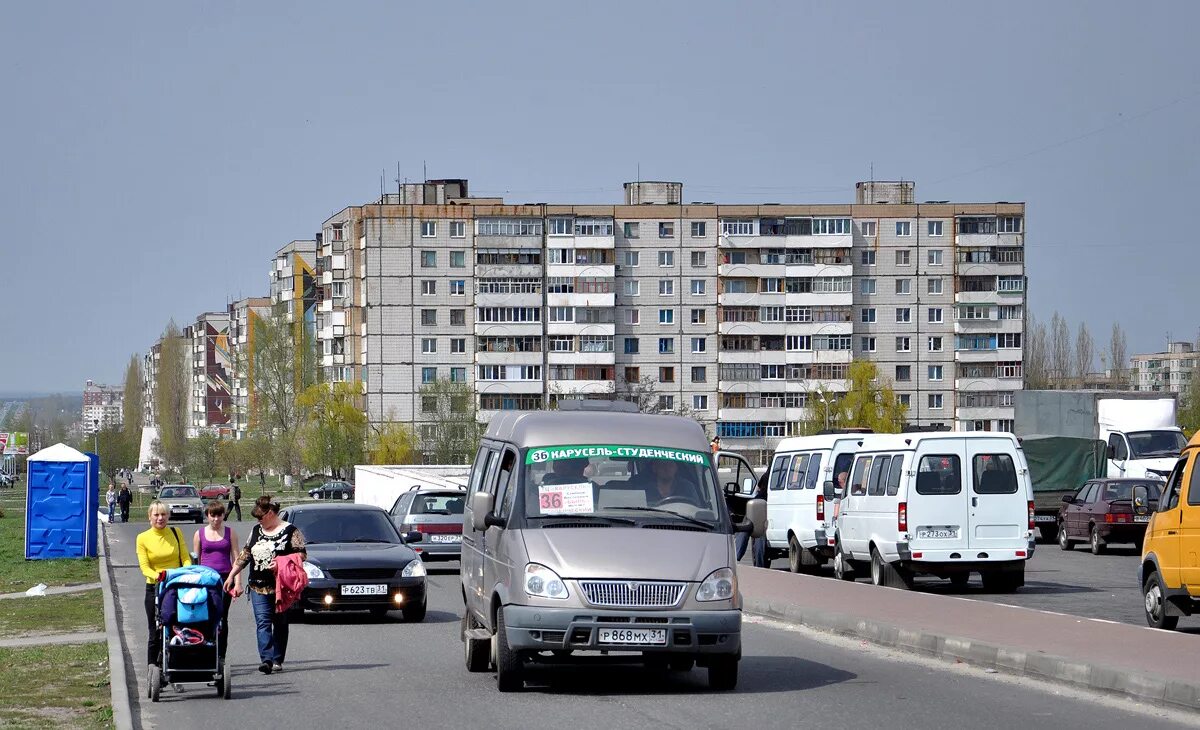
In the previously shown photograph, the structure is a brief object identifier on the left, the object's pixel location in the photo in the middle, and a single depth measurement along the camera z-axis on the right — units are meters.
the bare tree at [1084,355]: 158.75
